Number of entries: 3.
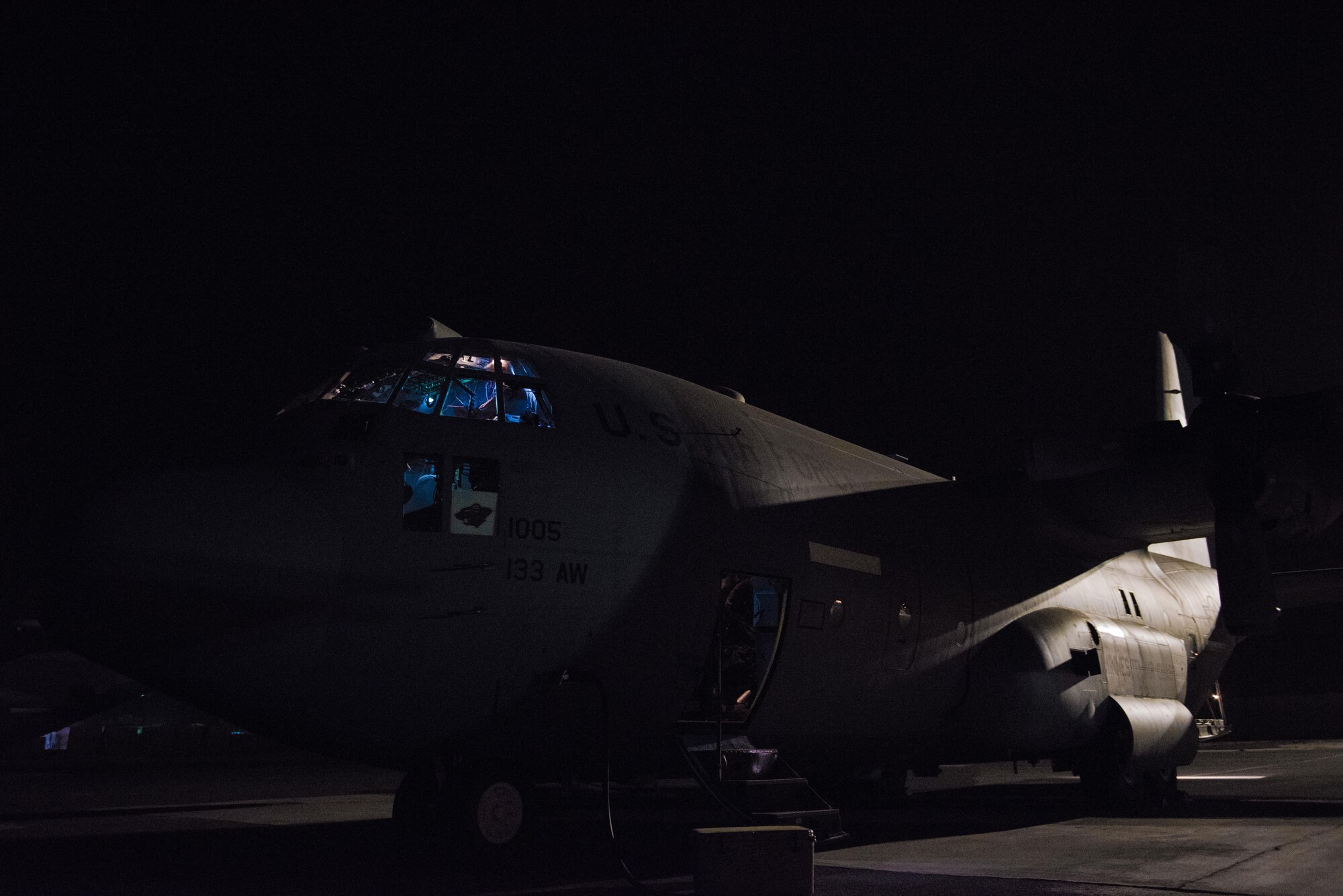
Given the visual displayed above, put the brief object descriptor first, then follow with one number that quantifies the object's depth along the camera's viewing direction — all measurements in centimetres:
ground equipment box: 736
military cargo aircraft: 820
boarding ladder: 961
